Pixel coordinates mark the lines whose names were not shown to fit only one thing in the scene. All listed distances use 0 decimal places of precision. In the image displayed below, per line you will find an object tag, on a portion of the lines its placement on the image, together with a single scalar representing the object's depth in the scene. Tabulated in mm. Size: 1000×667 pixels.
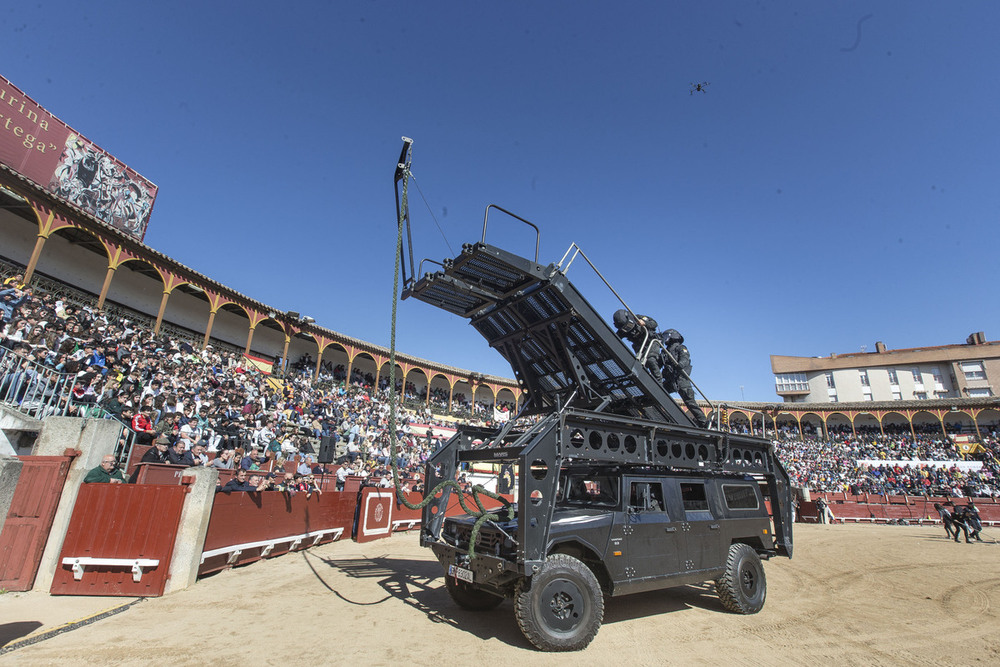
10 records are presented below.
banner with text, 21328
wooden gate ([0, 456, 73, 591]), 5883
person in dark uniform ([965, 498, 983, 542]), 16344
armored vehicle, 4844
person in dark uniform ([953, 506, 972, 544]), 16236
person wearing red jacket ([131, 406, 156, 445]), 10547
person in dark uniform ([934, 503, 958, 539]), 16848
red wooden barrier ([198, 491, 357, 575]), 7215
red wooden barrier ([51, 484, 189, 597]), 5930
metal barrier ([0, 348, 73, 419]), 7812
